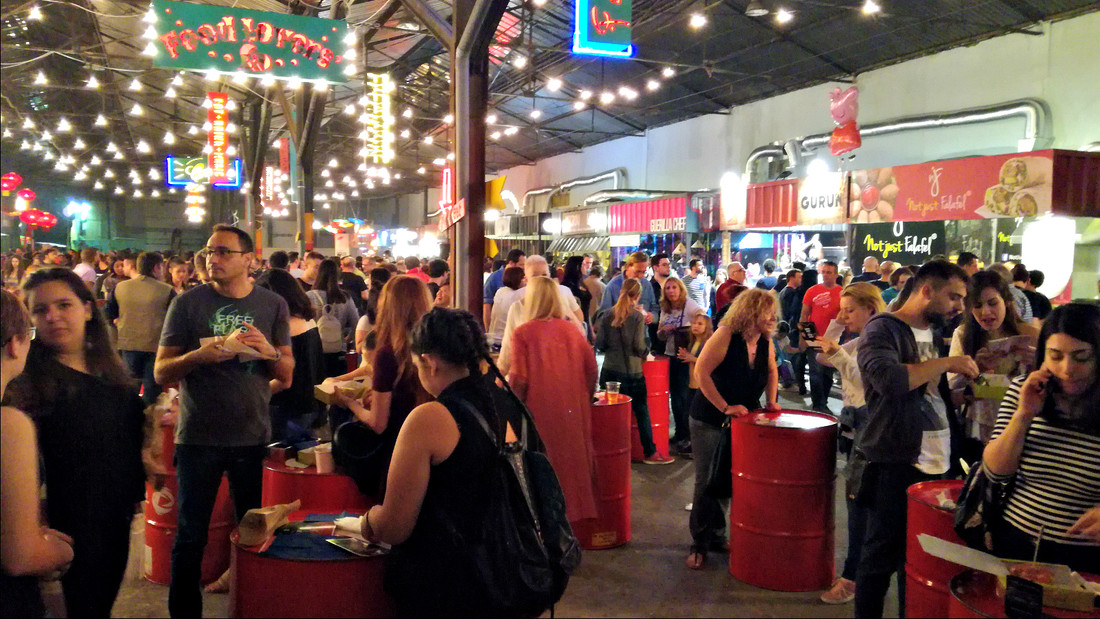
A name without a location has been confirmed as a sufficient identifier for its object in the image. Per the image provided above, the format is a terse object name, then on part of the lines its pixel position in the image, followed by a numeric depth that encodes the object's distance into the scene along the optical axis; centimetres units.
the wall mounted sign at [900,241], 1224
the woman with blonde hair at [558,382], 440
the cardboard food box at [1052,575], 209
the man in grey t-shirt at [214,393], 322
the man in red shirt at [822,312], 855
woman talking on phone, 246
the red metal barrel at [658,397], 729
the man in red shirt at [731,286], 862
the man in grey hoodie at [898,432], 342
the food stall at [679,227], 1590
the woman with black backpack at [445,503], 214
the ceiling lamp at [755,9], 1278
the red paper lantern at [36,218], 2350
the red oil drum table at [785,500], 418
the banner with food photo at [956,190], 926
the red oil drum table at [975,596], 229
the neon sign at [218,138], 1559
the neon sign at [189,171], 2067
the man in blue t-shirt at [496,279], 898
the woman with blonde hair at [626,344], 660
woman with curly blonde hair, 453
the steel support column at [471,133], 572
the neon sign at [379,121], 1341
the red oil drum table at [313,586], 237
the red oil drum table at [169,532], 410
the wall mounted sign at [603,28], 721
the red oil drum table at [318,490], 353
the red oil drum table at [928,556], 313
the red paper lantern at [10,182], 2111
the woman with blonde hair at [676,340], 734
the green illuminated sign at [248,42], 761
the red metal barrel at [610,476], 492
